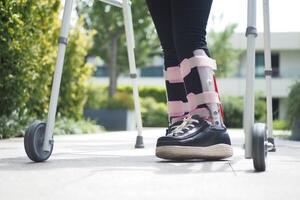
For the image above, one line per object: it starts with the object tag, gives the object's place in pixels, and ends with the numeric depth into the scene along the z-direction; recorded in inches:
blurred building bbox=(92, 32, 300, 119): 1133.1
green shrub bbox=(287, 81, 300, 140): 227.6
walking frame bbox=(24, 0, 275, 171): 63.3
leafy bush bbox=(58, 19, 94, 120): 295.3
